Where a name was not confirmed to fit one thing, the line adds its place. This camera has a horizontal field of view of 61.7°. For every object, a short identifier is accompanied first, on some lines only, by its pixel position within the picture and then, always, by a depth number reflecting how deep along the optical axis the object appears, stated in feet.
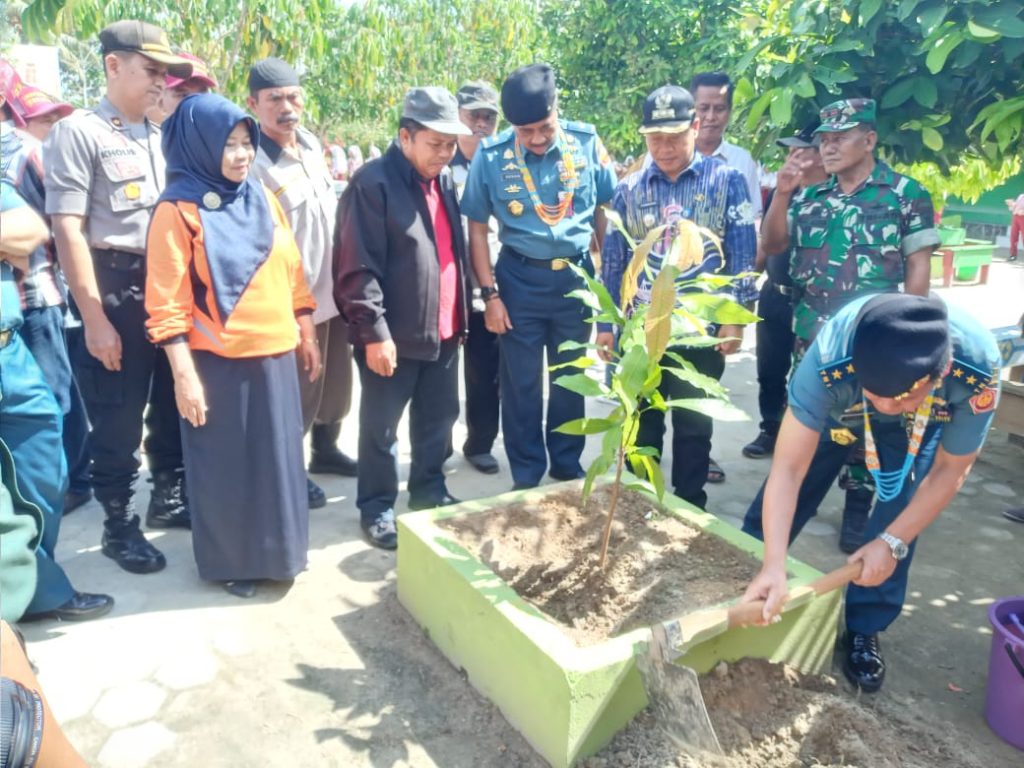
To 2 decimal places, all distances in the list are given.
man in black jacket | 11.02
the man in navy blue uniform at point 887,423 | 6.75
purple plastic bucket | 8.02
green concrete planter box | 7.41
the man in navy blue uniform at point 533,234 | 12.22
